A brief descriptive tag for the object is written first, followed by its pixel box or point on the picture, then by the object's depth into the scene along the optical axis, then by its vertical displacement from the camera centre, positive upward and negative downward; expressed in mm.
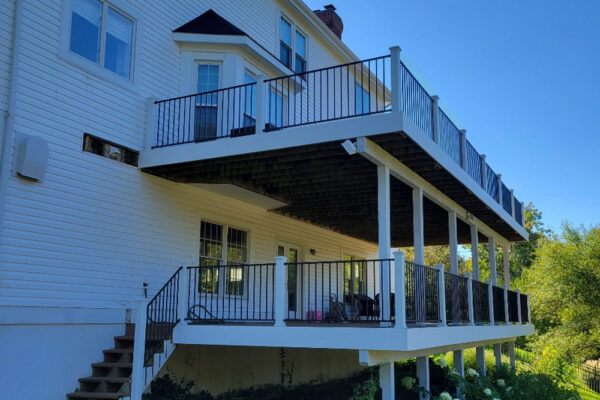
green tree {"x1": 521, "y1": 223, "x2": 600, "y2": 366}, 25734 +238
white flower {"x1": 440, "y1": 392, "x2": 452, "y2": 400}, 9375 -1602
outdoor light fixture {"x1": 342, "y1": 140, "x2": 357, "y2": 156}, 8680 +2249
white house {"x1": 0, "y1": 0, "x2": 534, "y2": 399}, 8484 +1962
